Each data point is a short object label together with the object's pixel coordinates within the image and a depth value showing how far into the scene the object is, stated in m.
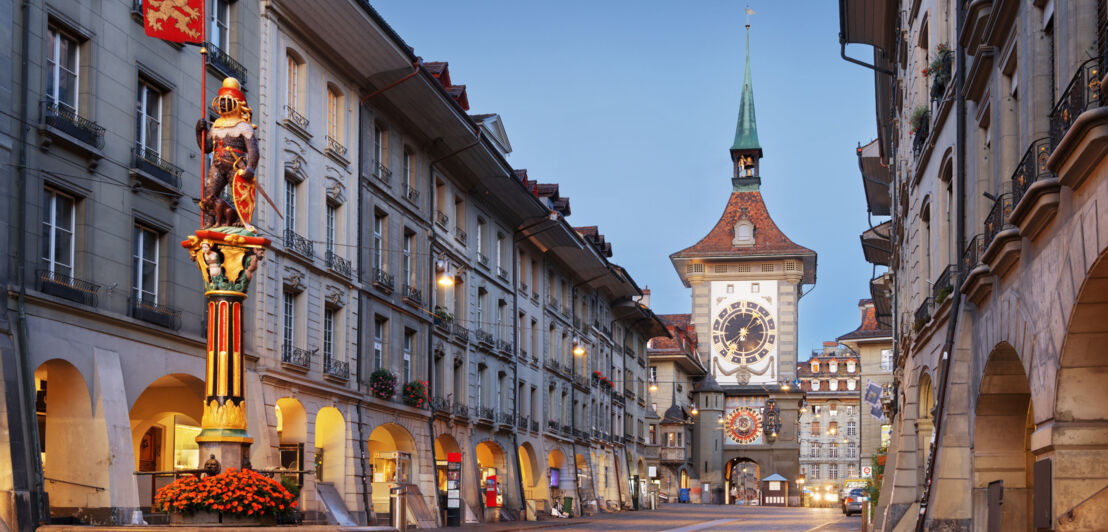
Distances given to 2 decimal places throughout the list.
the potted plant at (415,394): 38.34
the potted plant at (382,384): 35.81
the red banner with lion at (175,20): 17.80
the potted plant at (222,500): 13.16
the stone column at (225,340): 13.59
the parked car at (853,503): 62.71
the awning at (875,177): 51.16
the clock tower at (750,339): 112.12
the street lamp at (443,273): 37.06
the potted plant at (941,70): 21.27
